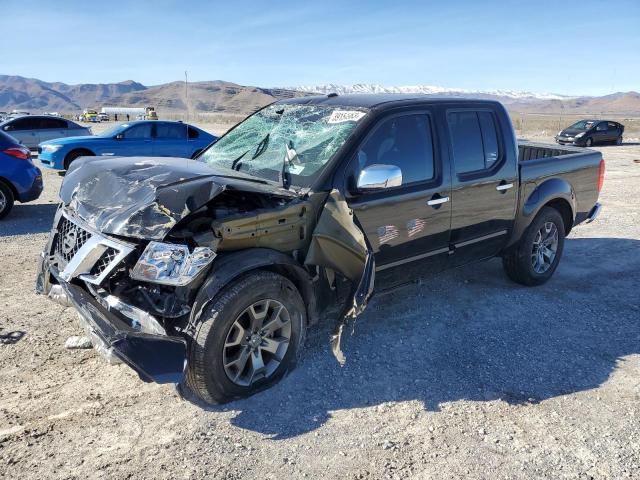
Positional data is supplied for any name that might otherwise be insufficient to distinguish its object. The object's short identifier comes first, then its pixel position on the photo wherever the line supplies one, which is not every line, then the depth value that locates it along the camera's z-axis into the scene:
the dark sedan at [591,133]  28.72
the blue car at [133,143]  12.59
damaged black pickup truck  3.13
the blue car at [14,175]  8.37
